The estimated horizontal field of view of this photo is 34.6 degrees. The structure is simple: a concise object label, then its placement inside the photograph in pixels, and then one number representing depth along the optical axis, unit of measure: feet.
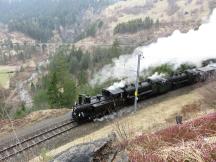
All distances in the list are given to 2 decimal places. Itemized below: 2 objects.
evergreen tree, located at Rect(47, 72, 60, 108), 184.03
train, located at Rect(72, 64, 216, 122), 108.99
